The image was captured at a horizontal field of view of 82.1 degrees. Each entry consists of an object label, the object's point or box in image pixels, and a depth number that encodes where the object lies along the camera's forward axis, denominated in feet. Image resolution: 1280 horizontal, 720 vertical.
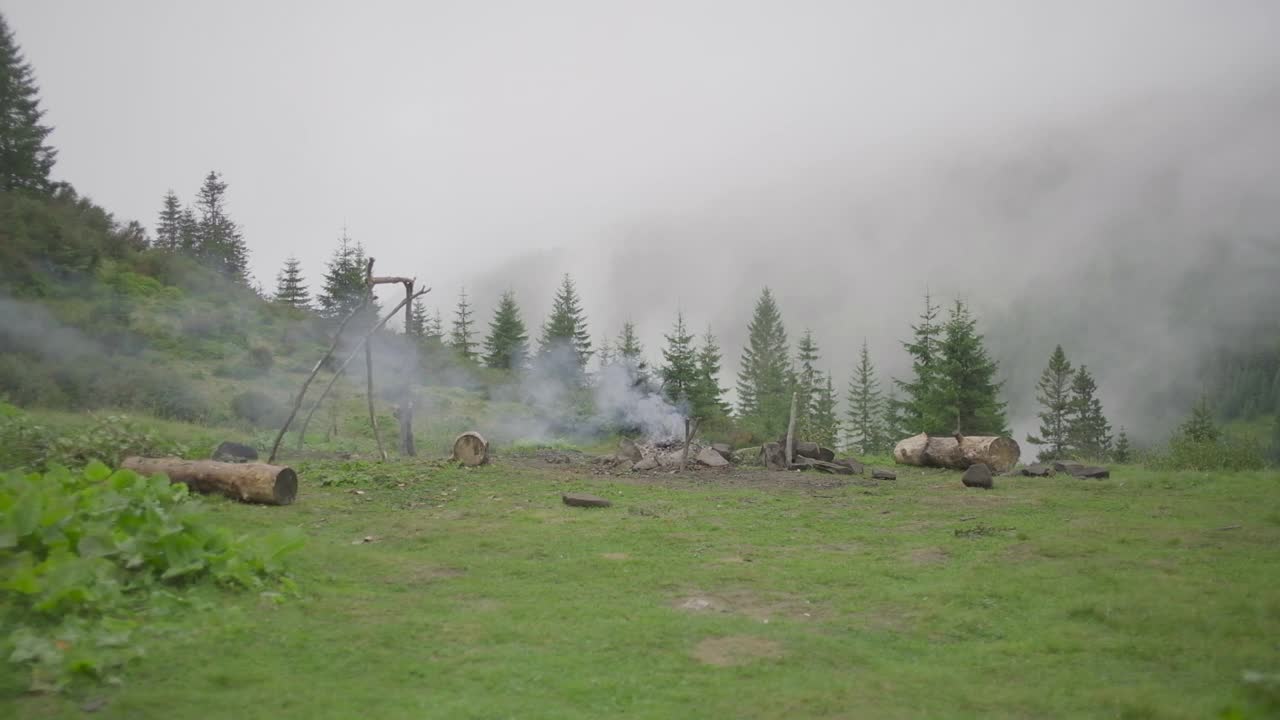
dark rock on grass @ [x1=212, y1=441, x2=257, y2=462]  46.48
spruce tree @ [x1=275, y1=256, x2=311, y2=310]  173.47
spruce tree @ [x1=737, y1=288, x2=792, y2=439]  205.87
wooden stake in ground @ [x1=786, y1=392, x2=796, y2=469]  67.00
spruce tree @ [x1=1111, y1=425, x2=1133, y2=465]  129.70
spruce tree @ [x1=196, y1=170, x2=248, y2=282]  165.13
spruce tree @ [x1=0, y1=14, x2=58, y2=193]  107.55
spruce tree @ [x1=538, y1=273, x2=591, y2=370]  177.17
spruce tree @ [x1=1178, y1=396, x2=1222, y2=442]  123.80
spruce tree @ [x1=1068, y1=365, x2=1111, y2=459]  211.82
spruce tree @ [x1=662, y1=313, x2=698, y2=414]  101.04
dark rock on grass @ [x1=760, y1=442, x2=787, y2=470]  67.36
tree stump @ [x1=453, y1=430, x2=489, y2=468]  58.65
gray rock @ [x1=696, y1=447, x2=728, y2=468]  65.41
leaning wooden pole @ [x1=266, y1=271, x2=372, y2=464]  49.71
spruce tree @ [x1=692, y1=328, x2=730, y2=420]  122.83
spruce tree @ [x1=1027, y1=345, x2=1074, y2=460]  217.15
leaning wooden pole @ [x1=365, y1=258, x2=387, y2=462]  56.75
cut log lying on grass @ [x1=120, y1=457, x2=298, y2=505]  36.29
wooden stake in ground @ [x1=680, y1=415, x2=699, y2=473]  61.11
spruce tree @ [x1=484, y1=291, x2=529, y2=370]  172.24
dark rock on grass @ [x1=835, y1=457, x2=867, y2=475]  63.75
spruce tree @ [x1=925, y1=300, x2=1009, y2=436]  107.04
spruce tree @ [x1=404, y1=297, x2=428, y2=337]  179.11
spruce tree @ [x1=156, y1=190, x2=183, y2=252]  208.13
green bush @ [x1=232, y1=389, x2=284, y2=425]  77.05
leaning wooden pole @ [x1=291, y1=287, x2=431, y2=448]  53.16
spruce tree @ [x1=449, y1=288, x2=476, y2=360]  202.18
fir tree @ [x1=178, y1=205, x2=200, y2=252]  189.26
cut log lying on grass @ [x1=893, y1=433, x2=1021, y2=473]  65.72
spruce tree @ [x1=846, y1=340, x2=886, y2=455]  252.21
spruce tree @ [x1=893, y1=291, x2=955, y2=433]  111.14
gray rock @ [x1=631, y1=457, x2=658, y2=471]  61.82
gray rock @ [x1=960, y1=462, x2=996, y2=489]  52.08
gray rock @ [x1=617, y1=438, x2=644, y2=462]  65.00
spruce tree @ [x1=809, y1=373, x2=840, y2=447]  227.40
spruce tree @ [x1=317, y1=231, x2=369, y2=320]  141.57
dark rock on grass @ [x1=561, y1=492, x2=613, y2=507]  41.04
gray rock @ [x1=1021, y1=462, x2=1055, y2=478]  59.67
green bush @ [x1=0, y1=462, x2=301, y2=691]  14.34
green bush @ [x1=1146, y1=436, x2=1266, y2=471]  63.98
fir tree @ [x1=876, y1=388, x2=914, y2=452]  200.21
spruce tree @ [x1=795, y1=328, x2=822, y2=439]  215.10
